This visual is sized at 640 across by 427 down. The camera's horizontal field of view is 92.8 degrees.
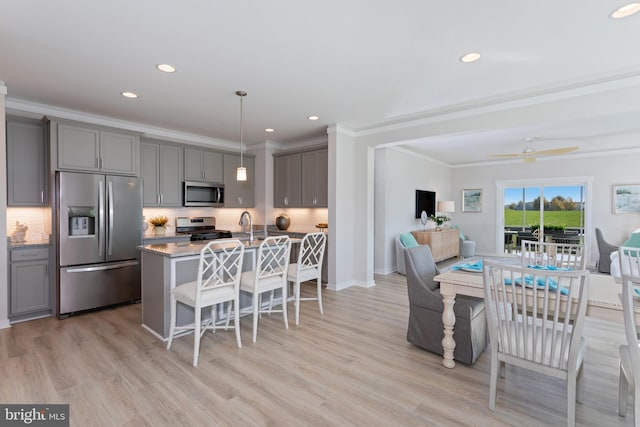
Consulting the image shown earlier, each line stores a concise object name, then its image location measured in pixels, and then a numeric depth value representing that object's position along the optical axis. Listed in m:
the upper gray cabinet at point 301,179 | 5.45
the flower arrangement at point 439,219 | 7.60
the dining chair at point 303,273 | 3.58
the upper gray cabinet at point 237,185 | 5.84
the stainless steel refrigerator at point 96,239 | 3.66
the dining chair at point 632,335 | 1.46
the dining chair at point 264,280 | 3.09
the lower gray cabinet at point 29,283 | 3.48
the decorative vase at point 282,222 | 5.94
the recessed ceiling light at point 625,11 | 2.02
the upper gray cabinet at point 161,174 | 4.80
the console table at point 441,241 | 6.71
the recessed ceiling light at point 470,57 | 2.68
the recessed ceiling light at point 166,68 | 2.89
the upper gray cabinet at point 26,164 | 3.68
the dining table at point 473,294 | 1.86
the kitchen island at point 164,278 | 3.04
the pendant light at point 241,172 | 3.58
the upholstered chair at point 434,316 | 2.57
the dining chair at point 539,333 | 1.72
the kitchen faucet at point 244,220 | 3.68
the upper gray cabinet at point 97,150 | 3.80
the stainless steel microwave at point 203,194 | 5.27
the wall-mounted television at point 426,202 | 7.49
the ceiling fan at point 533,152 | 4.50
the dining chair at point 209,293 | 2.63
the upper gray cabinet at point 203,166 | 5.29
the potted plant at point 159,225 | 4.78
